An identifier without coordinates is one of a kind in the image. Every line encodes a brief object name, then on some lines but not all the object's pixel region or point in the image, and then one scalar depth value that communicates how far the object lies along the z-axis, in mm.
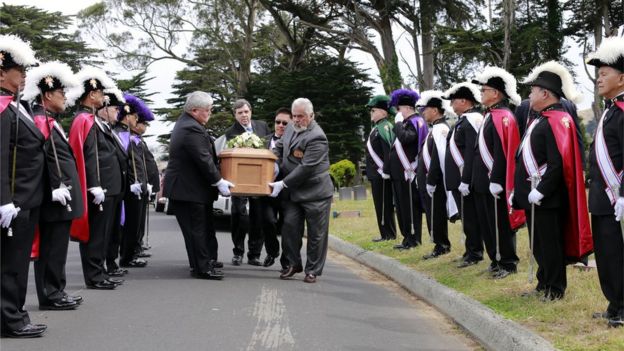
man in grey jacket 9531
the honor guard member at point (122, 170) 9776
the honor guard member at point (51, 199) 6906
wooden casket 9695
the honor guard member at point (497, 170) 8352
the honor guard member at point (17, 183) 6012
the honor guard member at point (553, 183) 6984
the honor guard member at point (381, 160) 12649
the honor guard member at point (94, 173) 8203
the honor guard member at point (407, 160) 11781
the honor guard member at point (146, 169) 11781
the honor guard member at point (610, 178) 5934
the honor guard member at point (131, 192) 10805
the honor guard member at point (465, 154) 9523
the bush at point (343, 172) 32531
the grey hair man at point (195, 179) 9359
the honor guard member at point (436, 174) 10570
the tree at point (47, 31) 52594
